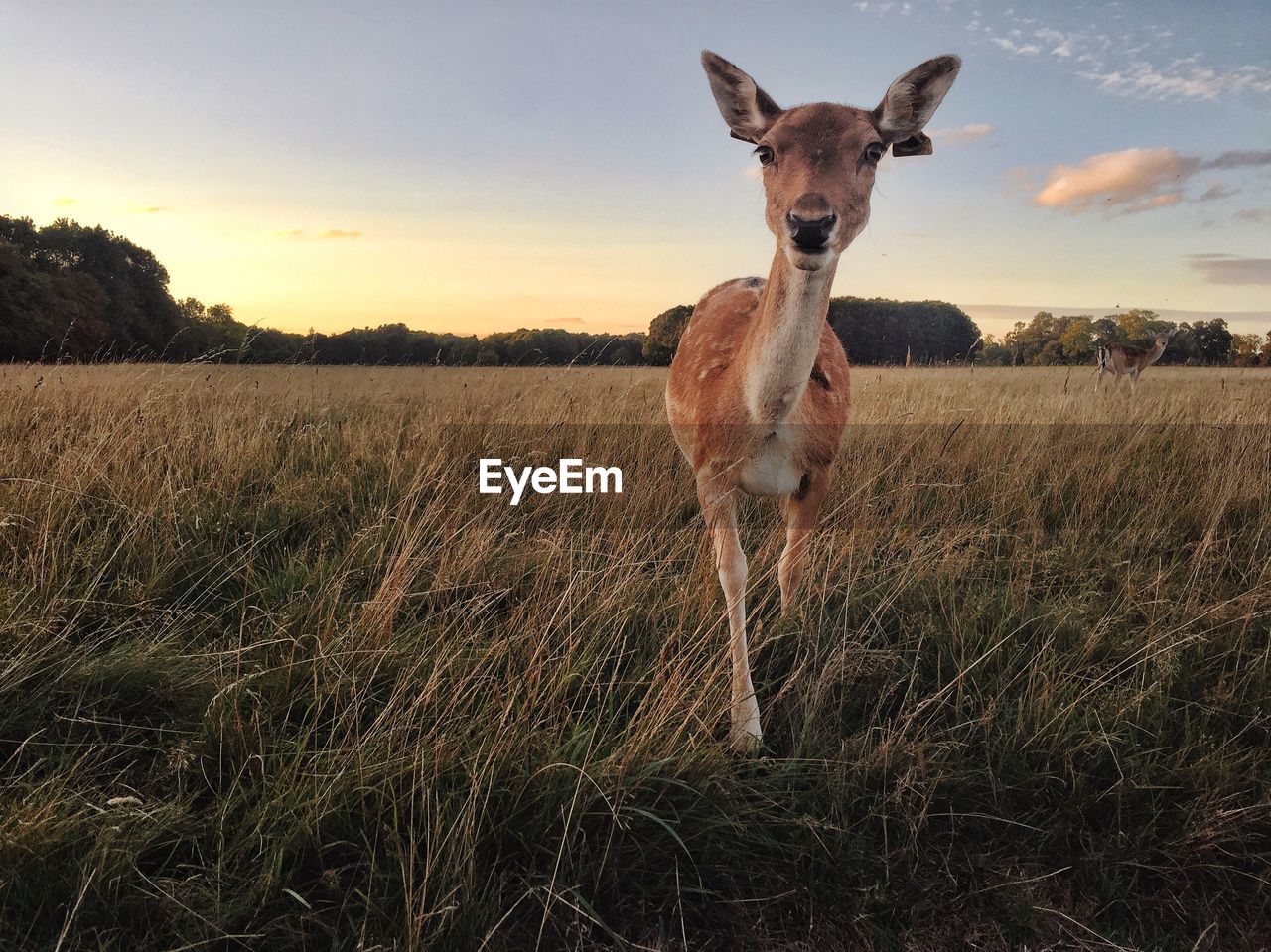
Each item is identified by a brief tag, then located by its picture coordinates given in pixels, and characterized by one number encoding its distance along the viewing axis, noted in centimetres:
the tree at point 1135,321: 4765
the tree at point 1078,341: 3643
